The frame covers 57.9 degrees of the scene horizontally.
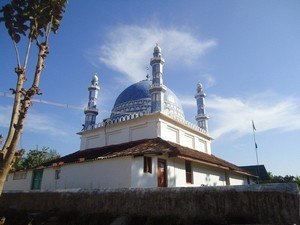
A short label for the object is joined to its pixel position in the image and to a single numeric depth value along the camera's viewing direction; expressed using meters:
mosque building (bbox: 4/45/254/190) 14.99
